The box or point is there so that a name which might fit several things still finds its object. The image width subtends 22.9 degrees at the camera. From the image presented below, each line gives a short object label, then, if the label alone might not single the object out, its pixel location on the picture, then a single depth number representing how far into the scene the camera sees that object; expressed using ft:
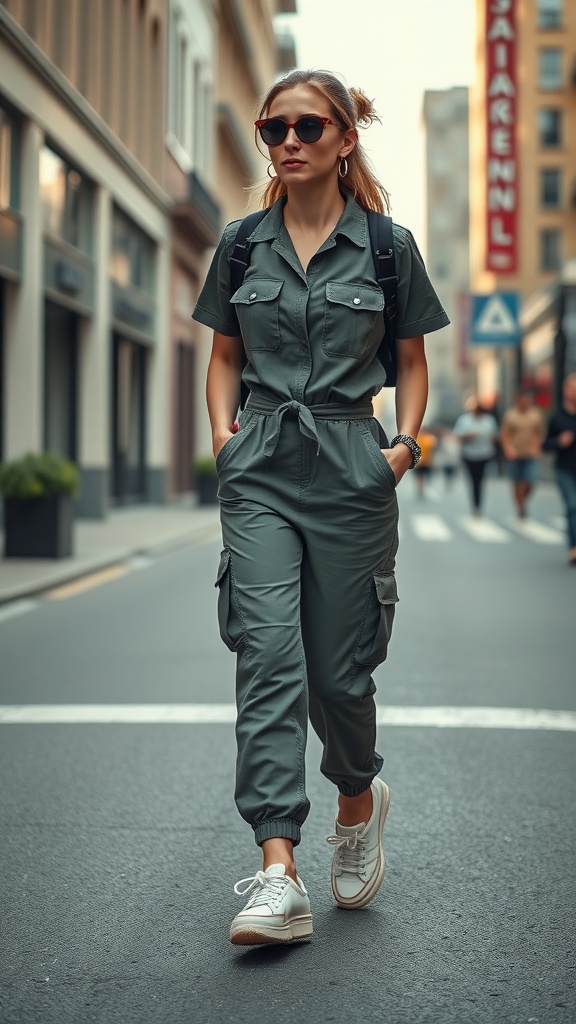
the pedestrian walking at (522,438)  64.13
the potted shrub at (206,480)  88.74
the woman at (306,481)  10.39
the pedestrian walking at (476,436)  66.49
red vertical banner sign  117.39
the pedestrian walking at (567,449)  44.70
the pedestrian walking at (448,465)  129.08
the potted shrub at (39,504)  42.93
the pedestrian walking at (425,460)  103.86
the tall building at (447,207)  435.94
